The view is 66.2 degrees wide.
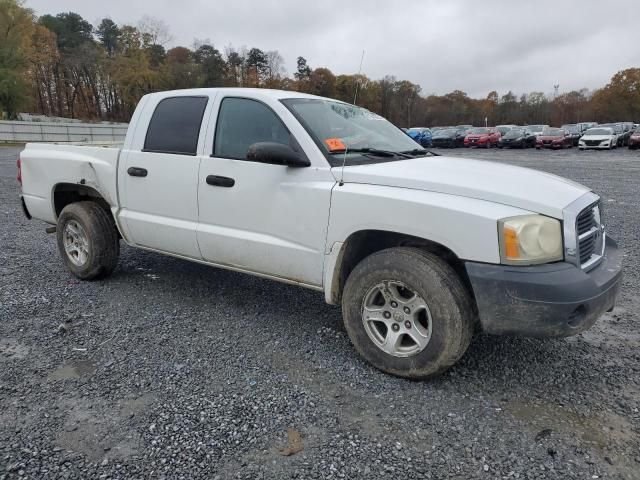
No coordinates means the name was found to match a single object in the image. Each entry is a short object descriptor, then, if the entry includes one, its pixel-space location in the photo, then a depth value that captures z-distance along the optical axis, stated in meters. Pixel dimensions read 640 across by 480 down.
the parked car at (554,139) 31.22
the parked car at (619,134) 31.27
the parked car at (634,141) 27.90
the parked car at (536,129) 34.79
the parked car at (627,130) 32.72
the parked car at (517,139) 33.28
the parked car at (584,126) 38.28
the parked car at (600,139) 28.97
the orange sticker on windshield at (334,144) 3.45
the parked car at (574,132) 33.12
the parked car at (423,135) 37.03
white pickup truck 2.71
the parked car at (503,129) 38.26
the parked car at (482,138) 35.12
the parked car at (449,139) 37.06
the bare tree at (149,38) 73.69
